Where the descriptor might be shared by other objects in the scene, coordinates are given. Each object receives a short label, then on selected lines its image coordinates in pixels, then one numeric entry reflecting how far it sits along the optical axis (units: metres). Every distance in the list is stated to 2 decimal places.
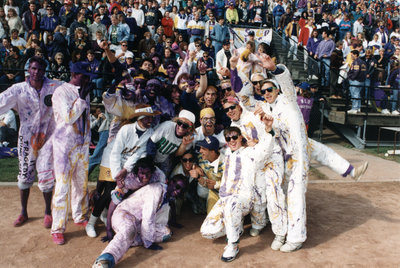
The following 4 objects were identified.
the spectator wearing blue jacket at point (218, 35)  12.70
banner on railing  13.73
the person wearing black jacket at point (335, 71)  12.38
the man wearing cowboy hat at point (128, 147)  4.98
